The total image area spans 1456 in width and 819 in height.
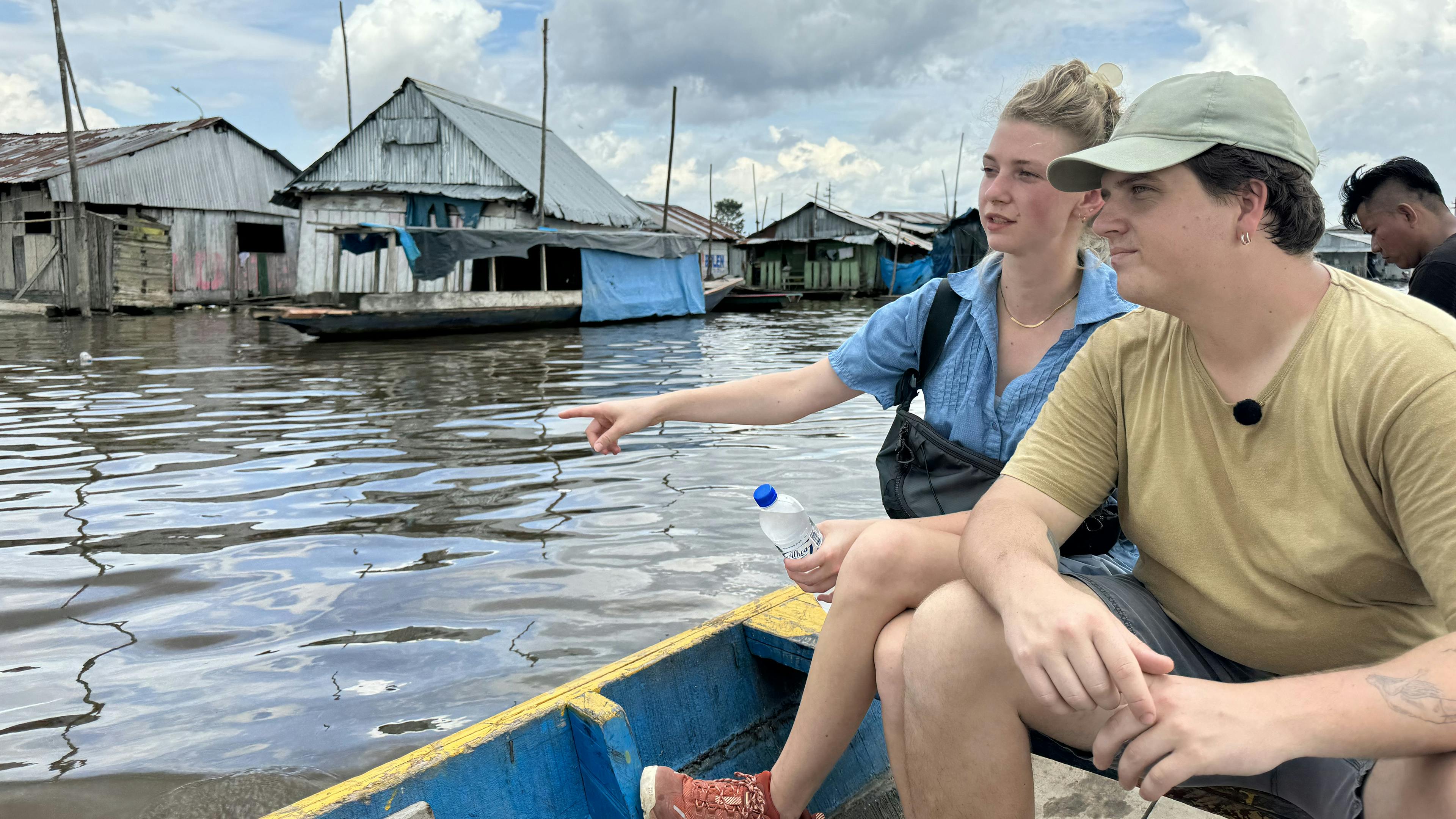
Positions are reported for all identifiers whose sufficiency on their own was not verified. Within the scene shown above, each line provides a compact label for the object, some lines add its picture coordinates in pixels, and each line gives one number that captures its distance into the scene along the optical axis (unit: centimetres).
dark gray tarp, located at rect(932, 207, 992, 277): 2475
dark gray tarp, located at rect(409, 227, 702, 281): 1675
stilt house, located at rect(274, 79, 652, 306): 2128
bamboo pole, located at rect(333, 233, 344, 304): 1630
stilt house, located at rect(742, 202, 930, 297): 3559
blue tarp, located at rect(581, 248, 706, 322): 2027
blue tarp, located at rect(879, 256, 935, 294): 3378
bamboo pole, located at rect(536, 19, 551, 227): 2067
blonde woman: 184
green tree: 7838
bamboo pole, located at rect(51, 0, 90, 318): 1855
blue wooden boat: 175
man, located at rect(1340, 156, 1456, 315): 403
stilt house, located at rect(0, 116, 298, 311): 1978
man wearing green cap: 125
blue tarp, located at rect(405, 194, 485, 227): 2147
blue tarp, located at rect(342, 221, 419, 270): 1739
